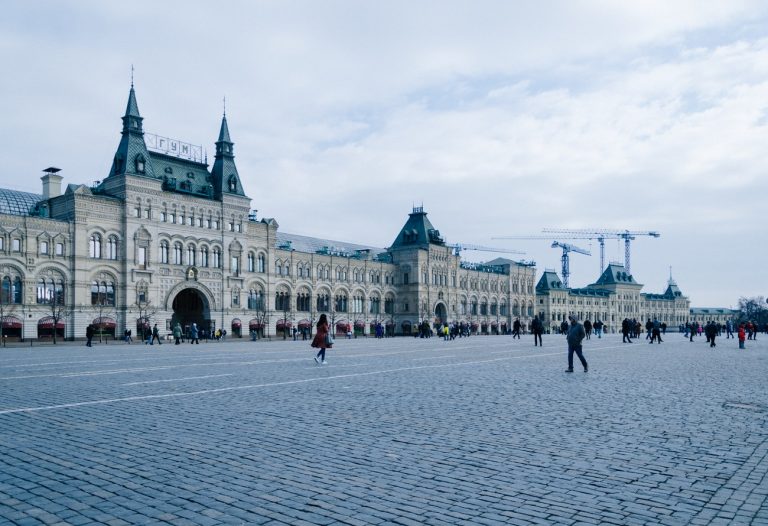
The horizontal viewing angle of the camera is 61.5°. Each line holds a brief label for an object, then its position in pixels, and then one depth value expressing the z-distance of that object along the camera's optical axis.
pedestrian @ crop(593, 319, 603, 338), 65.42
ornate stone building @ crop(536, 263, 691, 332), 141.38
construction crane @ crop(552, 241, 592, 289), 196.04
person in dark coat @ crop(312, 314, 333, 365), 22.52
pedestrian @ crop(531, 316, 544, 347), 42.59
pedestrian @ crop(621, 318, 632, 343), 48.47
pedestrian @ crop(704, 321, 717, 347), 40.69
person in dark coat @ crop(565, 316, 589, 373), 19.78
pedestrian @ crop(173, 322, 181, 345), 49.44
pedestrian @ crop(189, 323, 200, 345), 51.16
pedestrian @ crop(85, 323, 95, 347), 44.09
